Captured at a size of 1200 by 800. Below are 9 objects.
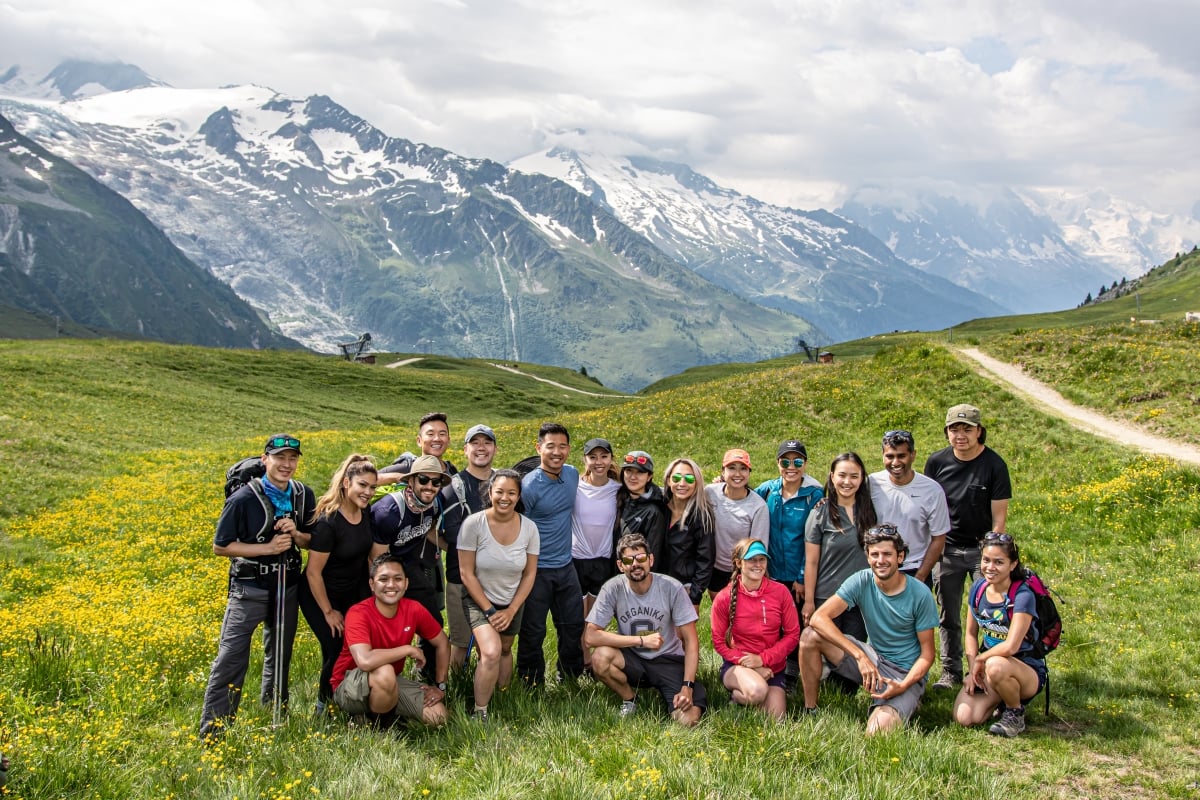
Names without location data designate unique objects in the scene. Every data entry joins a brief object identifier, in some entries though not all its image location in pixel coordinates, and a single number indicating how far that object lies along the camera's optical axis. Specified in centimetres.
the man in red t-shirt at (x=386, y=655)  860
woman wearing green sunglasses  1000
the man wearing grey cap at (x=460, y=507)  990
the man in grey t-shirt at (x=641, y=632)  920
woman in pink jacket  929
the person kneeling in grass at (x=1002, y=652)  869
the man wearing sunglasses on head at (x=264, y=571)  861
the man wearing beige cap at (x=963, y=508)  1044
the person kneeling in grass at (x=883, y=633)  890
